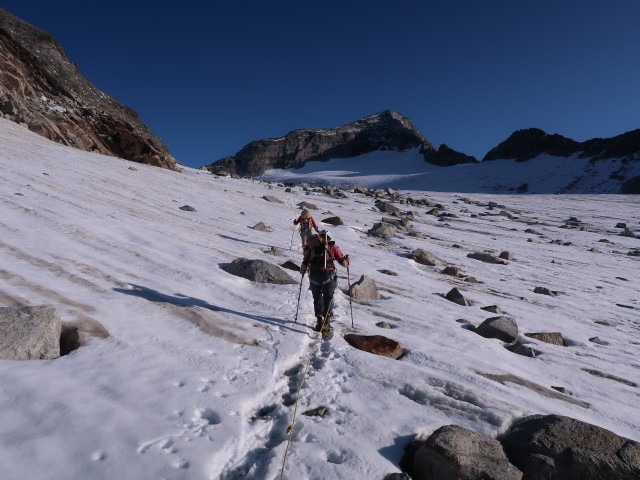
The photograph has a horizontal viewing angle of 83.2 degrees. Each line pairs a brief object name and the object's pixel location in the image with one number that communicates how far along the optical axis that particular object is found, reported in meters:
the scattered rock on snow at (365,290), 7.83
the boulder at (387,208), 26.58
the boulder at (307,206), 23.81
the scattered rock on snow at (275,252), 10.80
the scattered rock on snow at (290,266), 9.55
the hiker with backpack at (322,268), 6.07
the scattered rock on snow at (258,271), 7.95
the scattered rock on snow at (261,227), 14.46
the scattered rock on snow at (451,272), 11.52
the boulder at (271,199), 25.27
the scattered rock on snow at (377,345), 5.23
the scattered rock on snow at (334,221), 17.95
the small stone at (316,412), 3.72
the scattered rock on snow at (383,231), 16.91
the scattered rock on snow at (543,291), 10.59
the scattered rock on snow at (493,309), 8.23
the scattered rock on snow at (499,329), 6.60
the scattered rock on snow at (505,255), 15.15
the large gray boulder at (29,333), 3.59
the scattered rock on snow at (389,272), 10.67
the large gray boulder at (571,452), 2.86
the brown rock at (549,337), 6.85
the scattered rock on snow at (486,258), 14.13
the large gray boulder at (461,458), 2.81
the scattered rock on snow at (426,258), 12.59
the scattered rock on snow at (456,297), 8.59
